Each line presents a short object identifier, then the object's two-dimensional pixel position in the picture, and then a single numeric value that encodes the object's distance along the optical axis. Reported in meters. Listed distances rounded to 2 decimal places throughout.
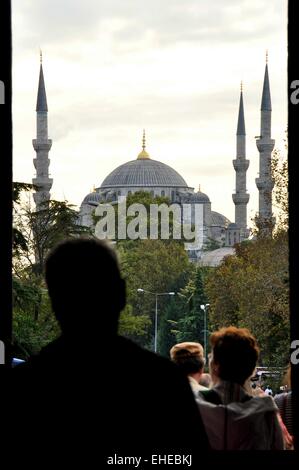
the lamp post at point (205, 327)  42.22
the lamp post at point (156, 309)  49.41
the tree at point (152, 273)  55.31
